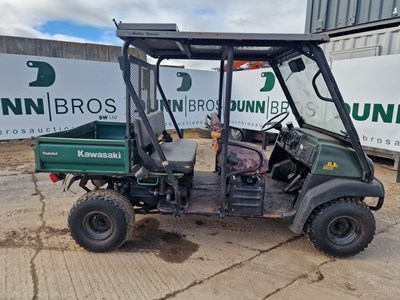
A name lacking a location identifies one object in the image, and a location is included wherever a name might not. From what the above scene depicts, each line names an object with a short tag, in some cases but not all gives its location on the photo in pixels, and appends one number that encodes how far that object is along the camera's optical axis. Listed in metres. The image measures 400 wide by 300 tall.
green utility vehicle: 2.36
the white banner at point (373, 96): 4.71
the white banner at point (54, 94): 5.37
